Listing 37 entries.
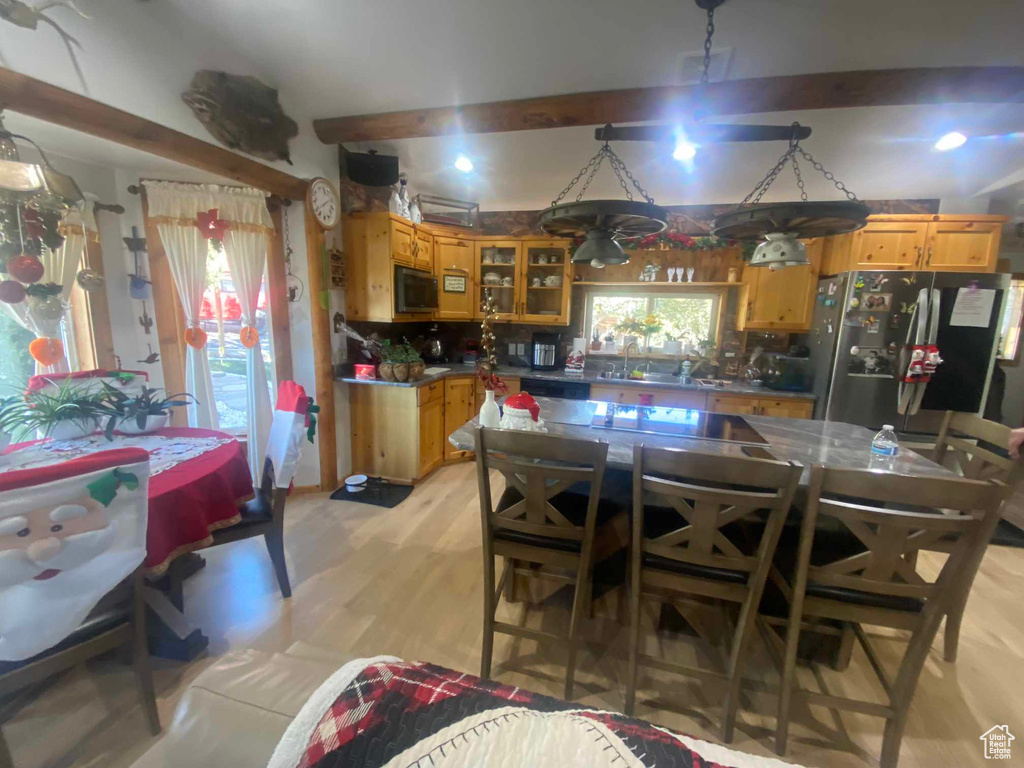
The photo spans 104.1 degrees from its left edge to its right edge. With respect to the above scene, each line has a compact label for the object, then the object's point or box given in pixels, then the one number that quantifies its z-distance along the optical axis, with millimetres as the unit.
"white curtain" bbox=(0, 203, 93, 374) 2141
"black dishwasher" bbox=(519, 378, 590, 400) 3910
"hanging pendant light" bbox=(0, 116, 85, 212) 1491
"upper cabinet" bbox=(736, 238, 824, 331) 3588
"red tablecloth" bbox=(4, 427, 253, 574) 1479
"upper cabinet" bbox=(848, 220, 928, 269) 3258
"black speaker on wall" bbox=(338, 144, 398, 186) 3166
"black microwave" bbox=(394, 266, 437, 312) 3363
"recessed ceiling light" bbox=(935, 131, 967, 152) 2439
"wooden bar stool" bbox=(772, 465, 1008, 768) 1138
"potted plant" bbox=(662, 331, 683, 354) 4199
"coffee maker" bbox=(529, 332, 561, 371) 4266
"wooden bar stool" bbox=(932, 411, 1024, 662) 1729
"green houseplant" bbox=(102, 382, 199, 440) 1985
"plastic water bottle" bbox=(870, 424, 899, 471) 1764
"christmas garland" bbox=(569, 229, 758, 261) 3670
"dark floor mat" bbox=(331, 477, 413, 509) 3133
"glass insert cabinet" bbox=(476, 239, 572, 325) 4133
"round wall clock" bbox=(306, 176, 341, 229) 2855
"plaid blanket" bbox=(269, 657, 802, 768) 673
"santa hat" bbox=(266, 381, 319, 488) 2002
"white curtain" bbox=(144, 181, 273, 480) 2645
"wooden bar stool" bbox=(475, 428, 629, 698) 1372
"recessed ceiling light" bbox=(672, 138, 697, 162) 2516
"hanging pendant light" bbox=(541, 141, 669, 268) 1559
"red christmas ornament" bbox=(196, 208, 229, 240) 2648
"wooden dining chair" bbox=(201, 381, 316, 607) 1995
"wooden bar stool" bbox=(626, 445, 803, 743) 1227
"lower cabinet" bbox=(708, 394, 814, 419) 3426
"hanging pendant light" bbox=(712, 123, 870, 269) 1438
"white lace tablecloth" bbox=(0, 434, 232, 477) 1651
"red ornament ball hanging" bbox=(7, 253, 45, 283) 1693
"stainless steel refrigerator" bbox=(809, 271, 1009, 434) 2936
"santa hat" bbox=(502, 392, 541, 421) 1788
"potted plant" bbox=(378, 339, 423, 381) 3250
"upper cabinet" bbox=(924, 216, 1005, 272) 3188
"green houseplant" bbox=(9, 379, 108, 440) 1784
